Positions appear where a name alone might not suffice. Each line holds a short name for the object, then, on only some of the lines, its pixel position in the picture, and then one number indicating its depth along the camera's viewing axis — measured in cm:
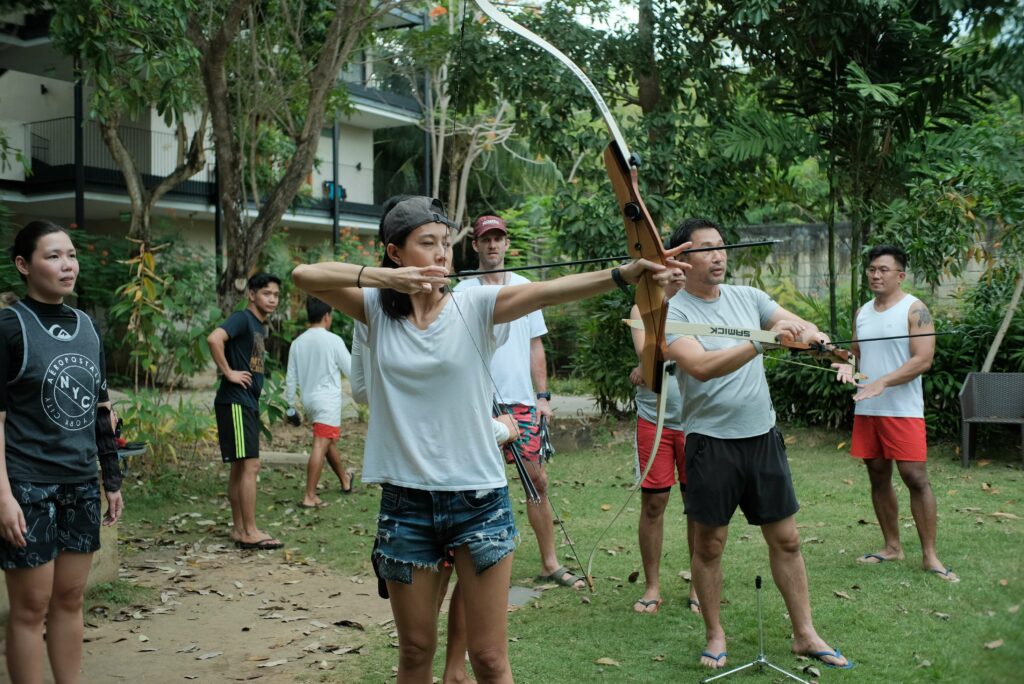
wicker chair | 732
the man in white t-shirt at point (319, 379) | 731
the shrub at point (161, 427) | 736
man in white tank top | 499
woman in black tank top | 296
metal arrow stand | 359
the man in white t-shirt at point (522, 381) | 485
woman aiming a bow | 258
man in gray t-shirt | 366
